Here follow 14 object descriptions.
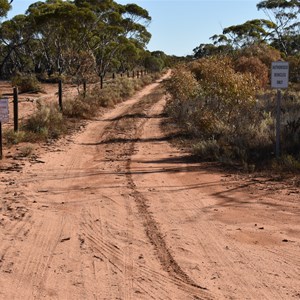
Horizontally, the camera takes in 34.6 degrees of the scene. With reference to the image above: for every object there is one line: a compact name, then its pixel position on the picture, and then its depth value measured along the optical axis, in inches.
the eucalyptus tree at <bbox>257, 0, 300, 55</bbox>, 2255.2
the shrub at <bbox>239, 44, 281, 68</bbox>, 1396.4
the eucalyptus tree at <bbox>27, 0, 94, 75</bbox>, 1664.6
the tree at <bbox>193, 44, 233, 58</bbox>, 2615.7
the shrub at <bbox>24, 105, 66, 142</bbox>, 540.8
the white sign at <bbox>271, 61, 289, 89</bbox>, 384.8
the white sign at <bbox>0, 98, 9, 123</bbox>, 409.4
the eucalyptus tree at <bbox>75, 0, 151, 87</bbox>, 1875.5
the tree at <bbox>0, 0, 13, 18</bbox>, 1167.6
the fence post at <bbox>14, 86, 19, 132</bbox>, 530.0
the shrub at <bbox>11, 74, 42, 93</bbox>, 1191.6
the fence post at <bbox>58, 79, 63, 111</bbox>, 768.9
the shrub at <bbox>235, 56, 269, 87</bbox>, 1100.8
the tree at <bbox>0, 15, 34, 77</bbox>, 2009.1
